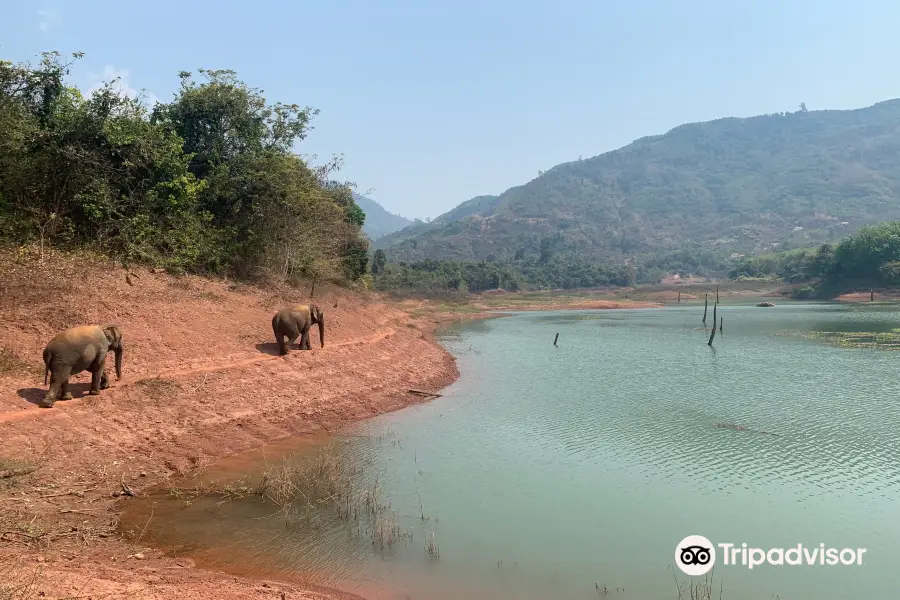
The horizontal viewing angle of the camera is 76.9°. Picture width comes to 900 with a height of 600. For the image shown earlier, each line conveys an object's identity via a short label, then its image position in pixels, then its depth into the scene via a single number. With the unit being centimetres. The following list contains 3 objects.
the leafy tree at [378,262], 9025
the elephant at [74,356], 1255
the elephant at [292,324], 2002
